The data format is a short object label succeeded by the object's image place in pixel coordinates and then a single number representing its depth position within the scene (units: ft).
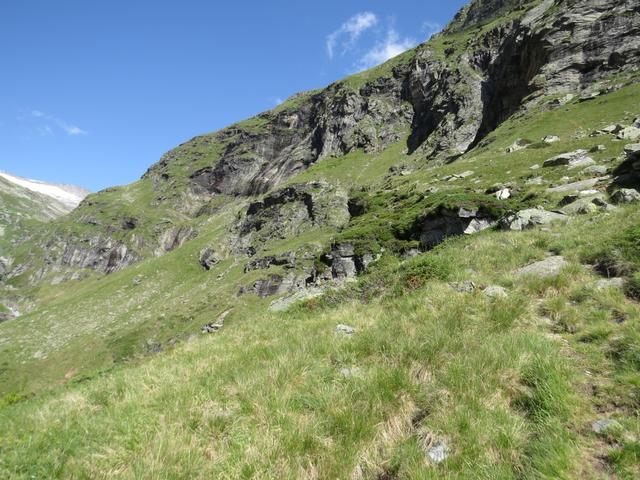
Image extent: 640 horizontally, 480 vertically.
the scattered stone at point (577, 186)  60.80
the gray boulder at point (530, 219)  44.45
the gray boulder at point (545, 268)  27.92
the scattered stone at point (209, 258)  288.10
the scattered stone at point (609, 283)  23.22
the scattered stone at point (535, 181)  80.07
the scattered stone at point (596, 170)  68.23
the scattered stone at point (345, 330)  25.85
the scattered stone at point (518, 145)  137.42
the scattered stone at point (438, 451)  12.84
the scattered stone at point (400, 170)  264.52
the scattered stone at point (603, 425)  12.38
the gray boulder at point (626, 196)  41.22
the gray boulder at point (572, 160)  83.21
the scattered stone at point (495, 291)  26.04
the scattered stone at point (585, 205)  44.68
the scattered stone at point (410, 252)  84.45
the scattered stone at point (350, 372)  18.76
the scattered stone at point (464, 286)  28.73
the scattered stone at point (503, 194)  76.18
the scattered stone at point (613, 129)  104.37
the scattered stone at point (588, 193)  53.16
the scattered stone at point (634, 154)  51.54
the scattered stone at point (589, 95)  157.11
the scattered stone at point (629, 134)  90.22
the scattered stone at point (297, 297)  43.17
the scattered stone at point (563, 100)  169.50
